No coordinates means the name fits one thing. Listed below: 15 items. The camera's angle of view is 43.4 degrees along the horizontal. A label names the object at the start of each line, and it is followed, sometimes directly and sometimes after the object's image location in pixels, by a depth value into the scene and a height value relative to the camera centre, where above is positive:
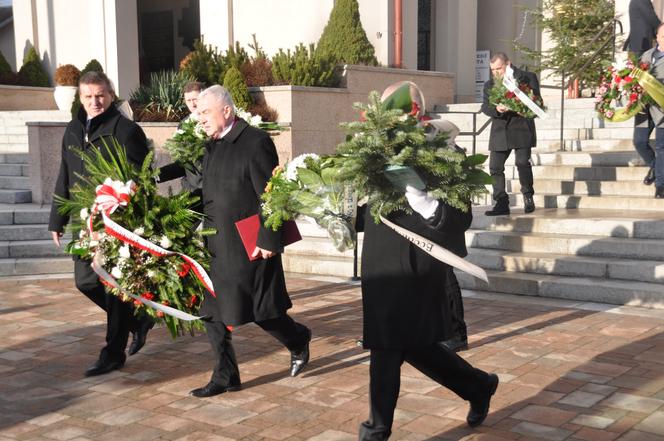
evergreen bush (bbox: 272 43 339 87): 13.50 +0.97
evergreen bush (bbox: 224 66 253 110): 13.02 +0.66
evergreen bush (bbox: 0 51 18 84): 17.97 +1.26
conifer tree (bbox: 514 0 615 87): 15.62 +1.88
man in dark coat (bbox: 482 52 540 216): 9.09 -0.12
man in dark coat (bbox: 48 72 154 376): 5.62 -0.16
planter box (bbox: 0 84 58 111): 17.70 +0.73
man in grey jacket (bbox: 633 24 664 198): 8.85 -0.06
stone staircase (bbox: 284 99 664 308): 7.80 -1.16
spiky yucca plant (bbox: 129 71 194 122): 13.20 +0.46
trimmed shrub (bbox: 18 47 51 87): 18.31 +1.32
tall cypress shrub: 14.98 +1.62
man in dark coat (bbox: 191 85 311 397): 4.98 -0.60
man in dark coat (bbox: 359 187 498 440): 3.92 -0.81
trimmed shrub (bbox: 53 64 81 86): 17.16 +1.16
